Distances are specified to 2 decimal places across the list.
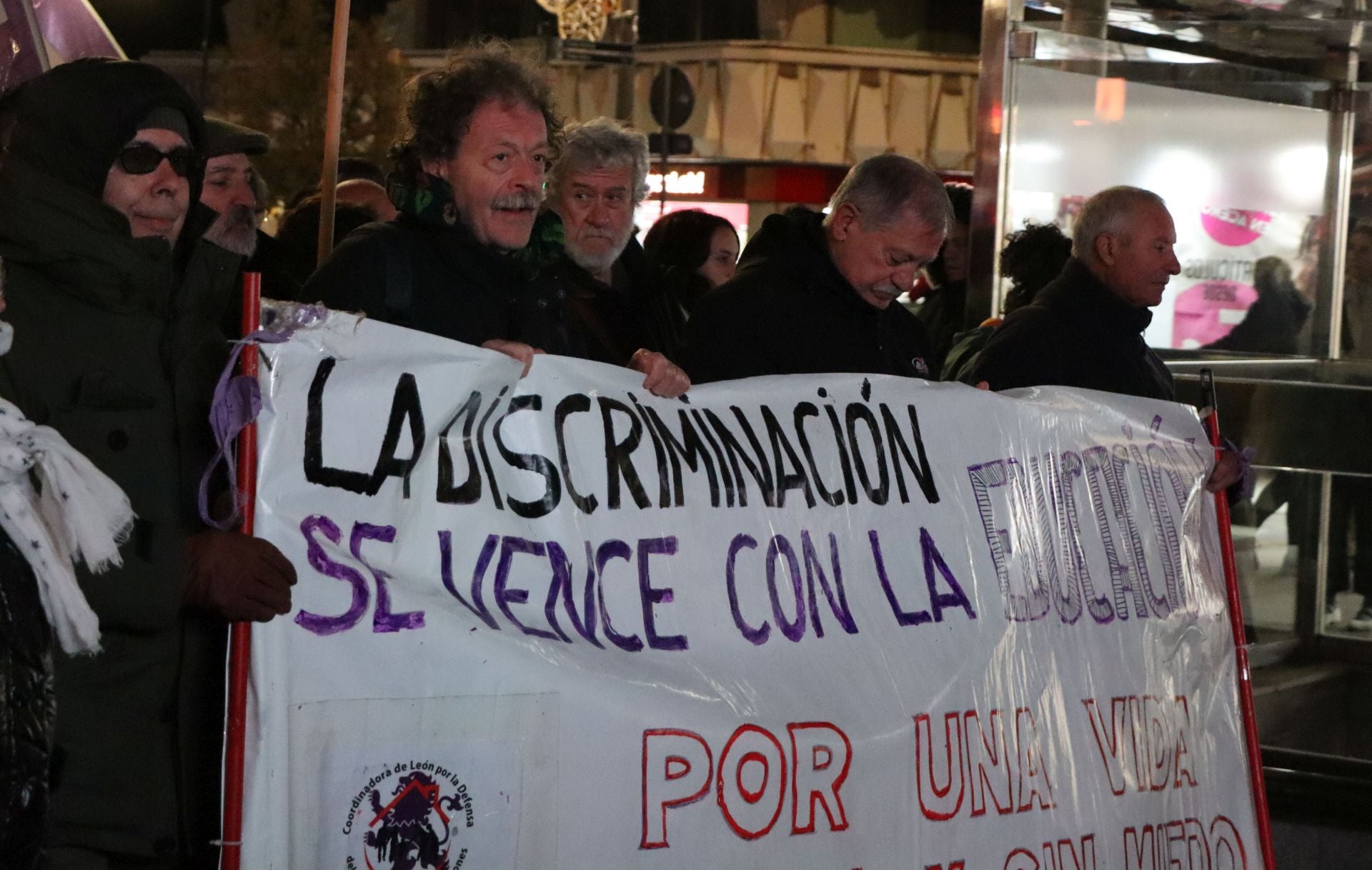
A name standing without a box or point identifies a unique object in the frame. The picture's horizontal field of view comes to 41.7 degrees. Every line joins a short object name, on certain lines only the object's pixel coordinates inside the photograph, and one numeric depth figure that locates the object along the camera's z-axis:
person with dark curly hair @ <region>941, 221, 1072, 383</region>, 6.30
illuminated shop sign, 22.48
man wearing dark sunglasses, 2.79
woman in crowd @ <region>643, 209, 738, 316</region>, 6.56
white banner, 2.99
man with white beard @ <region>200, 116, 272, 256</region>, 4.48
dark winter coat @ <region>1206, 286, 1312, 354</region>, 7.17
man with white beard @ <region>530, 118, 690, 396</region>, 4.74
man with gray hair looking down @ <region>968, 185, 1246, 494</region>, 4.91
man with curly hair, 3.46
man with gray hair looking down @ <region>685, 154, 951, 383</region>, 4.32
